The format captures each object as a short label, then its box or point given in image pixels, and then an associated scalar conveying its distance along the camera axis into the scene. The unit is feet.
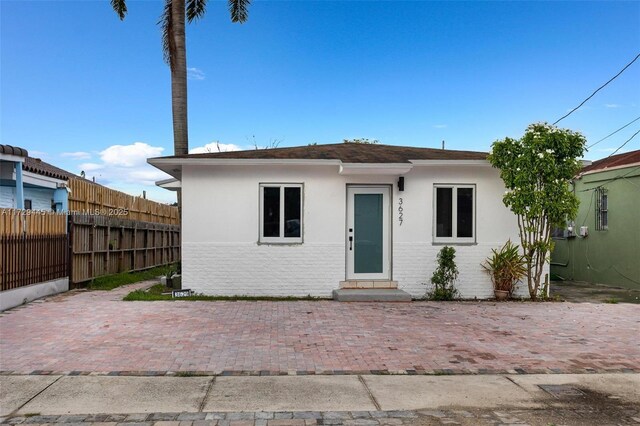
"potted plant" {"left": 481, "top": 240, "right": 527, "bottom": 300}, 34.78
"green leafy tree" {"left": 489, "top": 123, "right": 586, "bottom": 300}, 32.50
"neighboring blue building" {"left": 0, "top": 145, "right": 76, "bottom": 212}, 41.04
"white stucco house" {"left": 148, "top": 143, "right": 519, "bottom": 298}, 34.45
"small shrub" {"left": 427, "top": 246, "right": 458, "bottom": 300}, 34.53
